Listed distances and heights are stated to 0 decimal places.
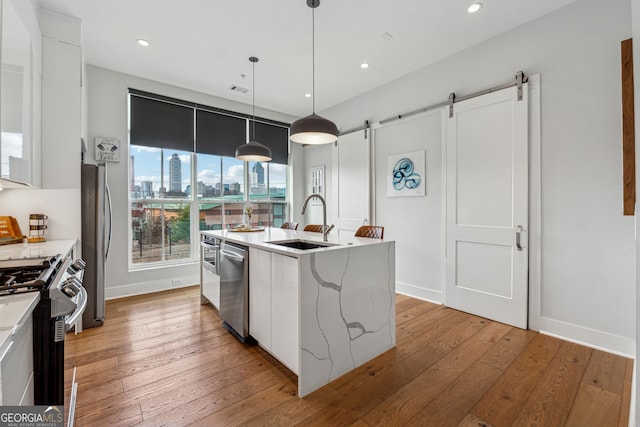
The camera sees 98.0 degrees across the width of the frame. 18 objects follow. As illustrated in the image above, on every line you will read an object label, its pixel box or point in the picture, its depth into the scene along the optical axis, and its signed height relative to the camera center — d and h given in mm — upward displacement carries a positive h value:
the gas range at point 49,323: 1025 -433
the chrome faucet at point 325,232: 2399 -174
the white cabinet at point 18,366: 705 -452
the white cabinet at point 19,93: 1656 +840
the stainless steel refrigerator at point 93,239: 2818 -272
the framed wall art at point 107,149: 3613 +833
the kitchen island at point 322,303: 1829 -668
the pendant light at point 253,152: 3352 +735
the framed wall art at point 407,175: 3703 +527
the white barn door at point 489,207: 2811 +65
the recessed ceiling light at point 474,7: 2541 +1903
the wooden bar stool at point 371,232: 2842 -207
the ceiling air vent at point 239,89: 4280 +1935
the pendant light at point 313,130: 2295 +715
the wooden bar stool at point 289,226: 4032 -195
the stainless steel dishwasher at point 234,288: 2410 -691
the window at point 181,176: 4023 +592
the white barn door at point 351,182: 4422 +514
